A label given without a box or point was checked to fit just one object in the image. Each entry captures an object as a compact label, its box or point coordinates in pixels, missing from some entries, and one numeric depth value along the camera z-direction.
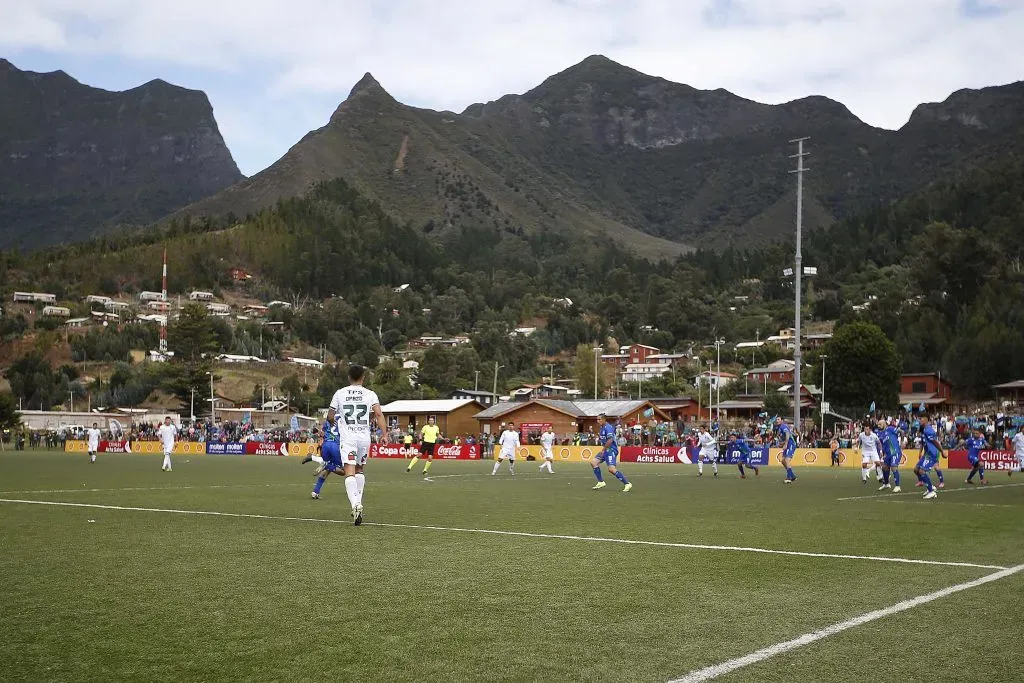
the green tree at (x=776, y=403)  105.77
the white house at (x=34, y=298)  186.50
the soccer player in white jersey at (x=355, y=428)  14.26
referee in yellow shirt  35.22
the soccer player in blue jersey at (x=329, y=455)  20.59
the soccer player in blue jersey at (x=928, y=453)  25.30
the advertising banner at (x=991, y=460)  43.75
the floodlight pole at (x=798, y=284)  52.47
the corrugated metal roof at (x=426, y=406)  98.31
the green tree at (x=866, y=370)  106.66
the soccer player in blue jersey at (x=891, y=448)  25.80
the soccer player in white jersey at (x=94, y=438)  46.47
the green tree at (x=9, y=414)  97.30
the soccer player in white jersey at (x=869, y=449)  28.98
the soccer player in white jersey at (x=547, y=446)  39.94
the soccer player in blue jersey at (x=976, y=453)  32.00
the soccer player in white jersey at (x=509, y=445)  37.62
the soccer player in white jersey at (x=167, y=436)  38.31
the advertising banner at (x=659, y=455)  53.66
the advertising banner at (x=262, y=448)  67.38
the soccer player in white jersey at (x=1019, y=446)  35.44
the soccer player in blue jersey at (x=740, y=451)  36.75
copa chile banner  61.91
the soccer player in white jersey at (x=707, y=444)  40.19
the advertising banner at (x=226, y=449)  67.56
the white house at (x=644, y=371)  166.07
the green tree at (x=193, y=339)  152.75
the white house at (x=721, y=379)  141.75
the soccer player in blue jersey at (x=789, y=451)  32.84
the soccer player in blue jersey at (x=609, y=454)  25.58
